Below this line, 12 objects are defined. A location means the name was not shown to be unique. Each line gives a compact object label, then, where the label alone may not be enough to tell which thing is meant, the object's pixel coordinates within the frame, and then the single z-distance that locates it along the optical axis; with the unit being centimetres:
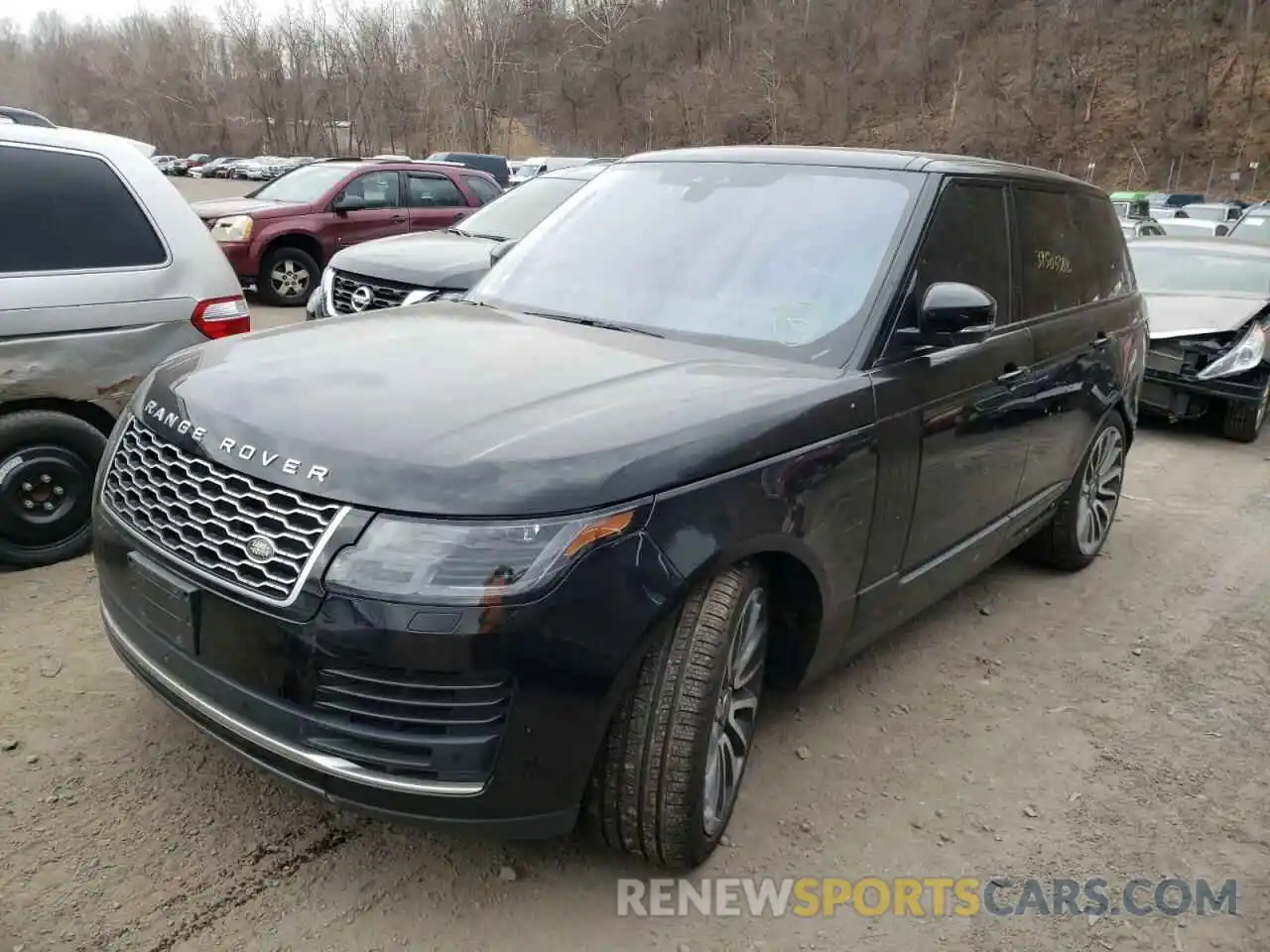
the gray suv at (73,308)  415
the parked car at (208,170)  6253
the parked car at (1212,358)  808
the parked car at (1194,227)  1686
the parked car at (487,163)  3491
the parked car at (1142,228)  1584
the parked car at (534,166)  3628
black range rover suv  219
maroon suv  1135
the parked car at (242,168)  5922
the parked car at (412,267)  697
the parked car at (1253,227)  1516
